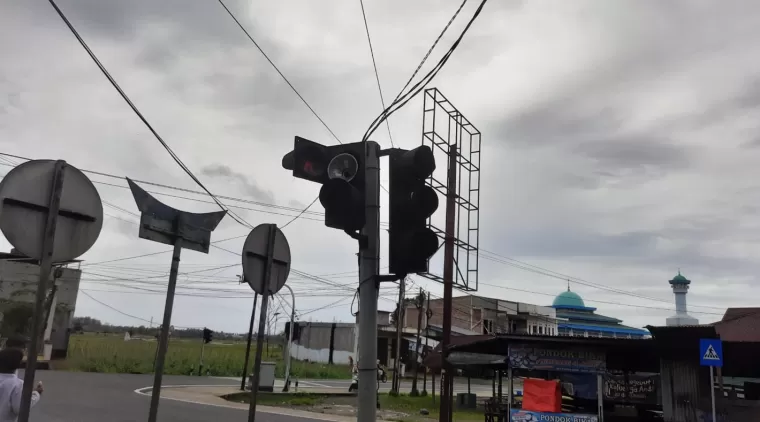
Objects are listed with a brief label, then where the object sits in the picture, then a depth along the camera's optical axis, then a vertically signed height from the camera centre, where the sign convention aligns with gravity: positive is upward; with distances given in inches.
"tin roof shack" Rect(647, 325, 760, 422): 454.6 -5.9
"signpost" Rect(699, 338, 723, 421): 408.2 +14.7
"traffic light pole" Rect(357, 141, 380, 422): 186.1 +19.3
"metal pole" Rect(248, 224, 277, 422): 208.2 +10.8
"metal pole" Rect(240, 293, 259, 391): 685.3 -6.7
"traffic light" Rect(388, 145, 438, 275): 188.2 +45.0
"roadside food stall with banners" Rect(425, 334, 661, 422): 497.7 -3.2
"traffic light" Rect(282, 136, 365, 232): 188.1 +55.8
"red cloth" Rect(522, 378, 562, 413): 506.3 -28.0
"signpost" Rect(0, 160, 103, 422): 142.3 +27.5
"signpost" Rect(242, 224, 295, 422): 208.8 +28.2
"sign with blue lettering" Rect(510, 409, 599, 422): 484.1 -43.7
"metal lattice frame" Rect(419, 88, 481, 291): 500.1 +177.3
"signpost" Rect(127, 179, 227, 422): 187.5 +34.4
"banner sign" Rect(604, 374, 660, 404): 687.7 -22.1
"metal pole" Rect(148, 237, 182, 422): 193.8 +3.4
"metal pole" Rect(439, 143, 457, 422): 564.4 +65.1
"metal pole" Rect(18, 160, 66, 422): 143.9 +9.4
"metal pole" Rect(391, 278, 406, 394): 1107.3 -4.6
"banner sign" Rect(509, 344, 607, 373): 504.4 +3.5
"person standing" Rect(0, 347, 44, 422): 186.1 -18.7
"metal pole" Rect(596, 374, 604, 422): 491.2 -22.9
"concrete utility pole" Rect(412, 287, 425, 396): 1175.6 -33.3
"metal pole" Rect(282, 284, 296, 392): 1025.3 +24.2
